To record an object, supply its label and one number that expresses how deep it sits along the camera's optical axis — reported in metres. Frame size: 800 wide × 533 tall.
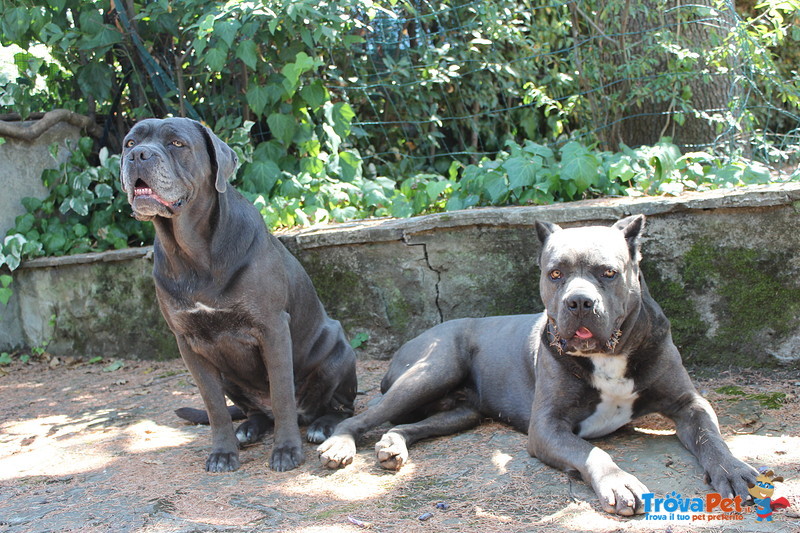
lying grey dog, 3.30
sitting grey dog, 3.71
